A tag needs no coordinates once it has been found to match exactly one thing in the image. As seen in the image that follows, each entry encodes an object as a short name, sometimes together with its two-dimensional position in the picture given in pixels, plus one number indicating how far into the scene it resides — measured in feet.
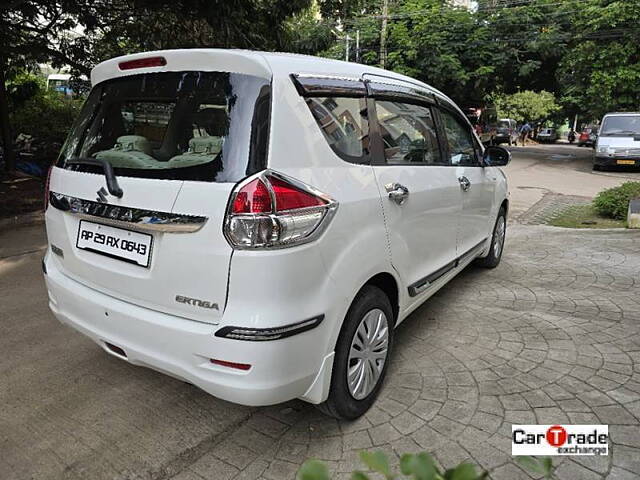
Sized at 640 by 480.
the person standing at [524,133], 129.70
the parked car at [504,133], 107.24
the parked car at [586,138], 106.00
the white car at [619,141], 48.32
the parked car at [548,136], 146.10
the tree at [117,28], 25.39
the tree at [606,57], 52.34
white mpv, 6.45
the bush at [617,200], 26.32
